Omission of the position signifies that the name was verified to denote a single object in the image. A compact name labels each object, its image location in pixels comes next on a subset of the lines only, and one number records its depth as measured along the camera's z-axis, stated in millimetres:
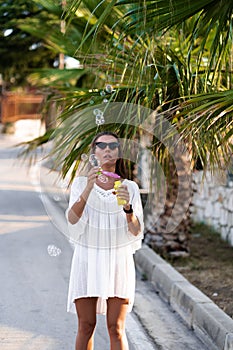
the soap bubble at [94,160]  3891
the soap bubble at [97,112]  4875
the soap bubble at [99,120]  4541
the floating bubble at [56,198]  4351
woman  3906
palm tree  4430
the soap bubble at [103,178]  3863
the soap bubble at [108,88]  5168
